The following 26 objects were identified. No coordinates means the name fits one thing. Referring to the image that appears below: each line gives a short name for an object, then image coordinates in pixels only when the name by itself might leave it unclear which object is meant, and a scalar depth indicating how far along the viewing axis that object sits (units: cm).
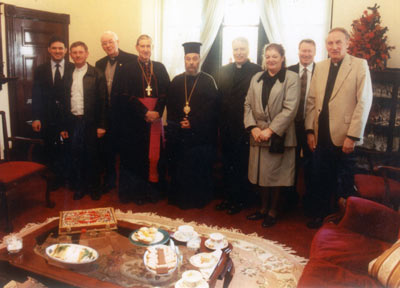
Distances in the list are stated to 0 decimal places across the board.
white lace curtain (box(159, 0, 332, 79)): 441
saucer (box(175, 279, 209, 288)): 174
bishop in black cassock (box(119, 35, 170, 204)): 369
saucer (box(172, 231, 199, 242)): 226
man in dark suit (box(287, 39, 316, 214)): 342
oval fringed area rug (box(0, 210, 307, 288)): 244
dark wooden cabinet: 382
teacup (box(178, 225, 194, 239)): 229
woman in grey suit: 314
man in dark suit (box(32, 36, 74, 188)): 393
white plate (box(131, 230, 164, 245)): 222
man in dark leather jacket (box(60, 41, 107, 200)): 376
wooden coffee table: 183
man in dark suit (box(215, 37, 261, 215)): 349
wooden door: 442
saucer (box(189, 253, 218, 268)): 198
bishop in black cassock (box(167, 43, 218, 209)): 360
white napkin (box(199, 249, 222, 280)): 190
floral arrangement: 385
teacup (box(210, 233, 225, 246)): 221
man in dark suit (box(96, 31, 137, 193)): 390
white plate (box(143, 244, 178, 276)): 191
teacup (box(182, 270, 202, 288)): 175
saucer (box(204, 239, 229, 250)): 217
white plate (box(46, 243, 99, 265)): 198
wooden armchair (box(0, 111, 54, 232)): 308
